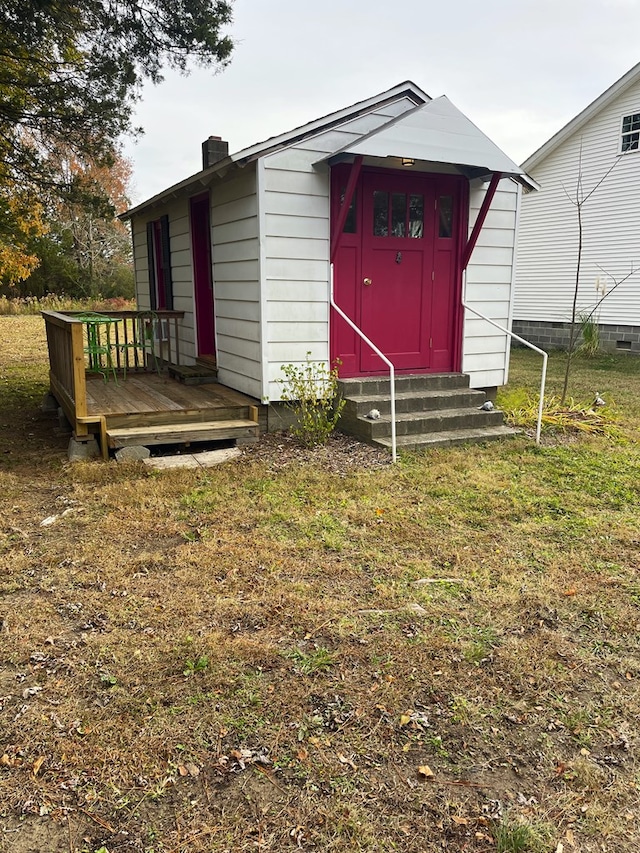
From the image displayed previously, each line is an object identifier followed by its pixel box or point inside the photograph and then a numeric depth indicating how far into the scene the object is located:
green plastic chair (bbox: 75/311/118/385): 6.99
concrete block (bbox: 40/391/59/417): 8.20
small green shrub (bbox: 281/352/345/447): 6.07
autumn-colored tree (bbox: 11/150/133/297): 25.08
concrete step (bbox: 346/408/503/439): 6.06
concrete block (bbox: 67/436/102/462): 5.63
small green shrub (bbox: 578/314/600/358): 14.11
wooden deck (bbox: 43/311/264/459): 5.56
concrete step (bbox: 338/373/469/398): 6.49
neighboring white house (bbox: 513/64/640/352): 13.55
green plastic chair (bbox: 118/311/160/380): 7.98
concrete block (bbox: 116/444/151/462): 5.55
